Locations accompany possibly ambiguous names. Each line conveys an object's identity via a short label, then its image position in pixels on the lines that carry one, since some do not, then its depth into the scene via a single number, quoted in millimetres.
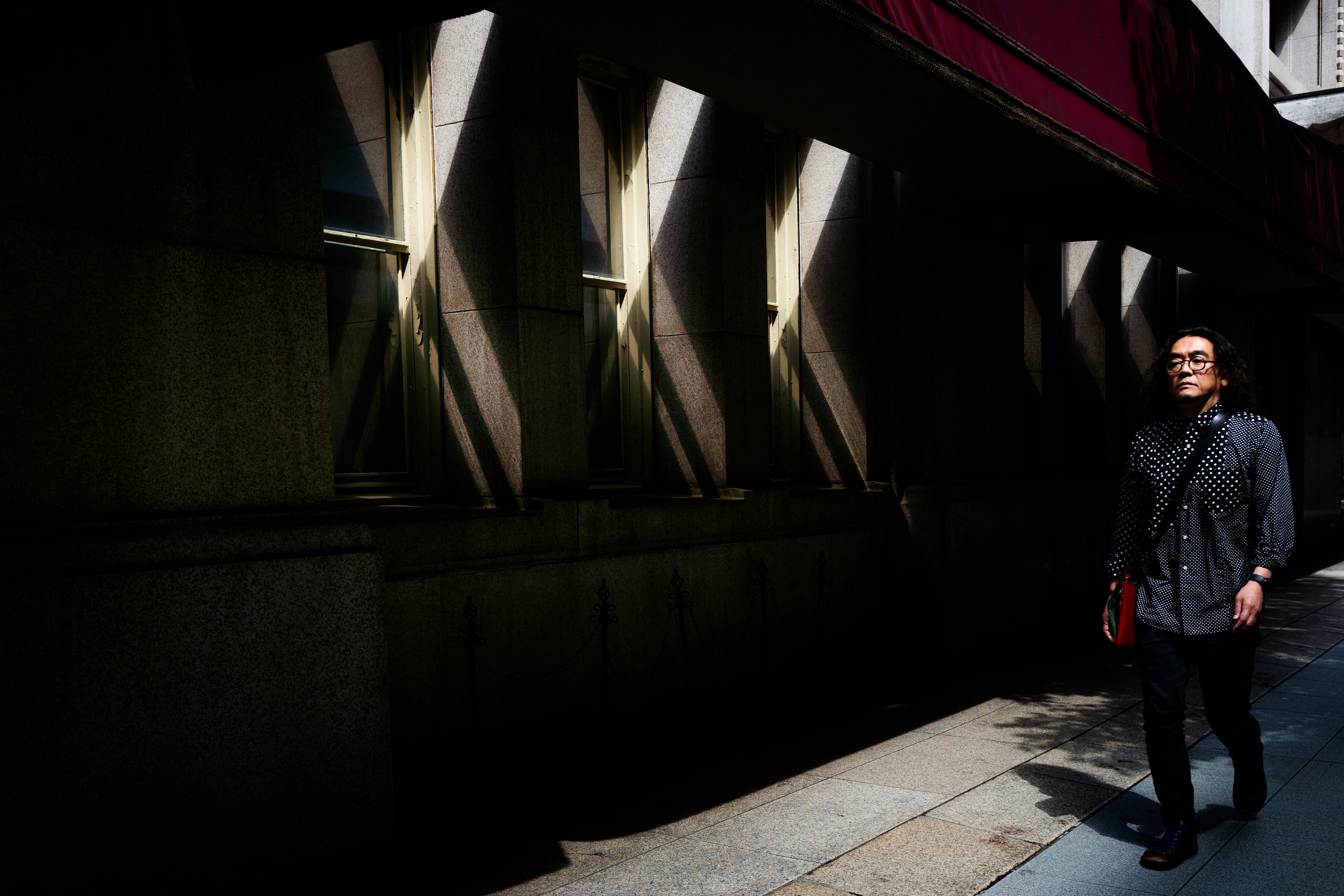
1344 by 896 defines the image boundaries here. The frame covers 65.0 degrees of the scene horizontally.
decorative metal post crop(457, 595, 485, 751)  6938
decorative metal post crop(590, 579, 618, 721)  7895
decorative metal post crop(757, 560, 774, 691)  9609
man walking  5074
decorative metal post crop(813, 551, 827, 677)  10156
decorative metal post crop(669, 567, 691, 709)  8648
